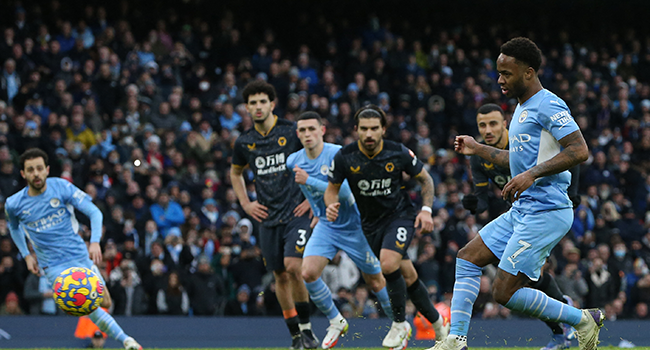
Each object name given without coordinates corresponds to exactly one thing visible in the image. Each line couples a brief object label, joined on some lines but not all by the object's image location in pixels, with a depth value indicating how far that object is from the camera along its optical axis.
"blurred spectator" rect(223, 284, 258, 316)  28.17
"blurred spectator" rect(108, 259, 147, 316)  26.66
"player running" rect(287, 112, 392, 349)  17.50
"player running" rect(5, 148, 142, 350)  19.06
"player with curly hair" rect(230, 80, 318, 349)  18.47
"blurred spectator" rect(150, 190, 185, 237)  29.75
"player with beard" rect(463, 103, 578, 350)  16.89
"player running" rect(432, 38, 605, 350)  11.74
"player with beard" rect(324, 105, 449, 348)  16.33
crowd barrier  25.47
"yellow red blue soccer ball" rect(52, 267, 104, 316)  16.87
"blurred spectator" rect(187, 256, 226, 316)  27.53
